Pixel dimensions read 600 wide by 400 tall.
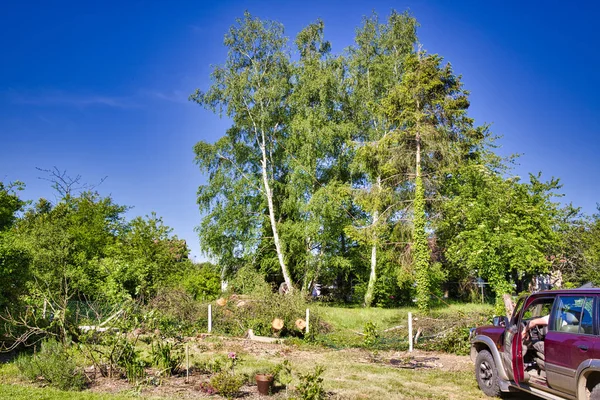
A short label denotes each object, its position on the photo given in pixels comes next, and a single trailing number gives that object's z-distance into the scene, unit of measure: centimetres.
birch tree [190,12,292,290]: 2511
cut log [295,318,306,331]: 1526
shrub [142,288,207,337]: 1666
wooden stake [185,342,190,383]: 803
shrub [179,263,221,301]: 2038
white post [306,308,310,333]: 1499
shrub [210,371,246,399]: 709
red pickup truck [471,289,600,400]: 537
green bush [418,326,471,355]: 1240
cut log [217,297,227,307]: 1759
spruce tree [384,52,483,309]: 2152
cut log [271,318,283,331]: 1534
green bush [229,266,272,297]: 2242
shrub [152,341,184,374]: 844
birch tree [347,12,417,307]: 2273
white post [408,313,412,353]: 1287
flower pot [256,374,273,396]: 728
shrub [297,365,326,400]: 645
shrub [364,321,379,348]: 1364
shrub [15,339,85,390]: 742
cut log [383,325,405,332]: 1525
